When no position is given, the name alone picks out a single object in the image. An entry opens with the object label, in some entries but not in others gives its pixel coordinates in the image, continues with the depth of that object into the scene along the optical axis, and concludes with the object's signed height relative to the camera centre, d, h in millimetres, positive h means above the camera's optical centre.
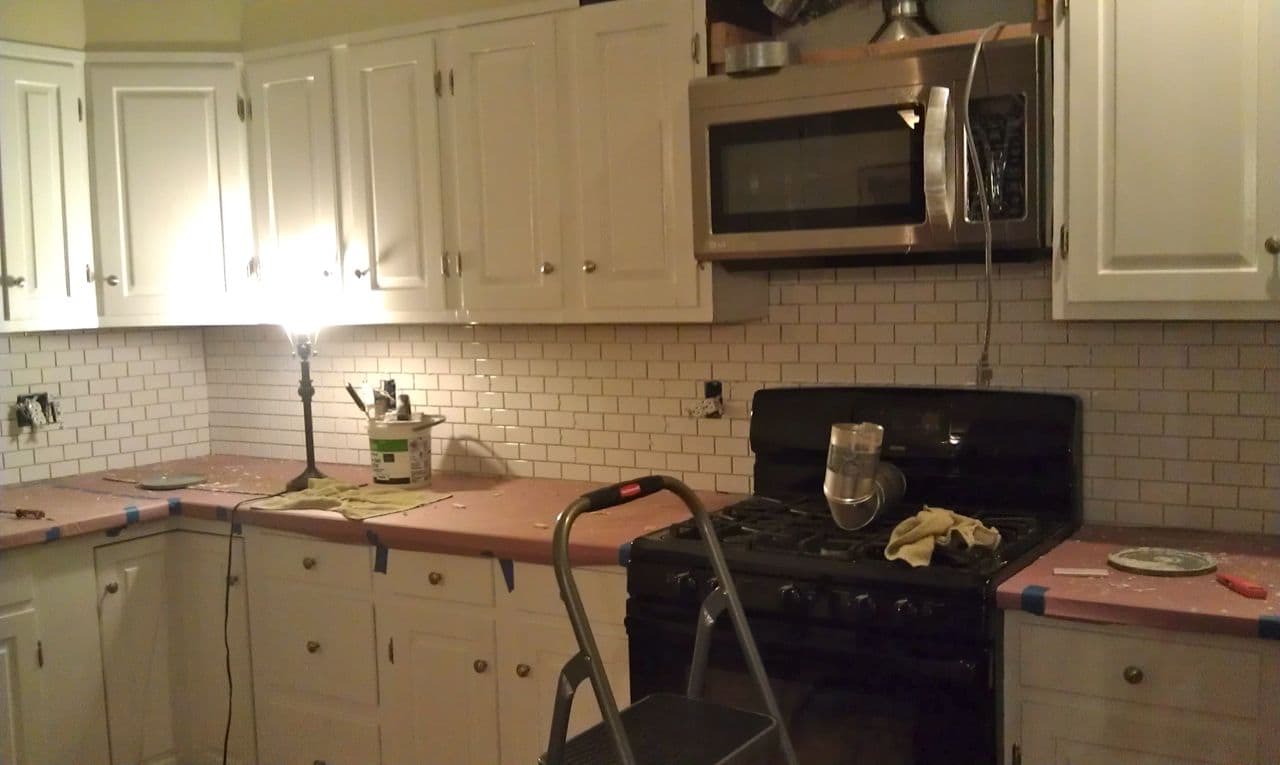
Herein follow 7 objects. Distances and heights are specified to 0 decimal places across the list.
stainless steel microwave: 2566 +335
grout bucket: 3584 -397
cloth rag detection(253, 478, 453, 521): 3279 -509
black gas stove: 2285 -530
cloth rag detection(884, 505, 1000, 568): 2438 -476
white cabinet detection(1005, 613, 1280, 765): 2115 -727
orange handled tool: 2193 -539
